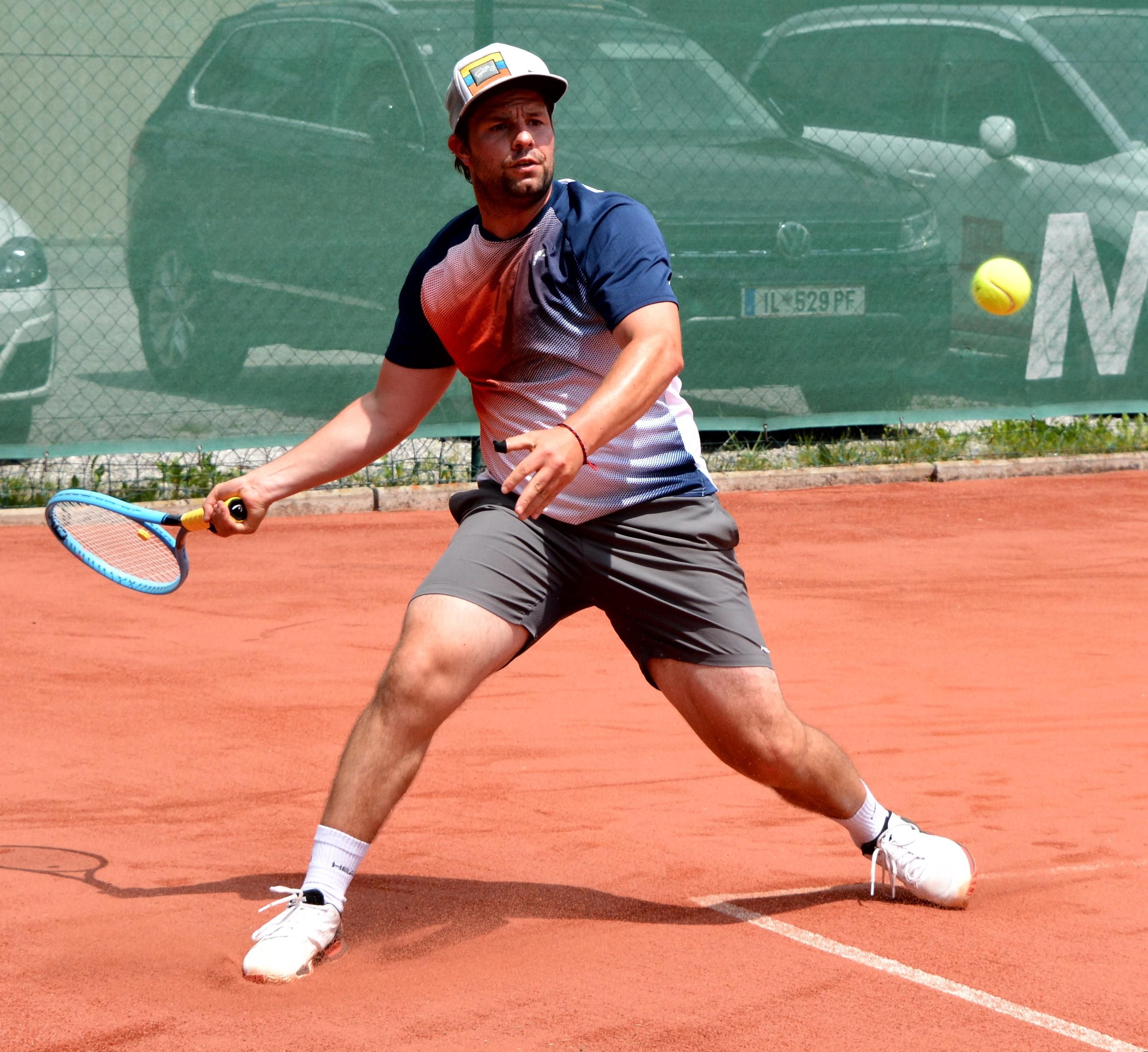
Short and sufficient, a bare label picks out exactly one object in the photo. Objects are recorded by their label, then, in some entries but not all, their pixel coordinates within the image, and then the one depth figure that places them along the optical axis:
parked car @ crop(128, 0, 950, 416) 16.61
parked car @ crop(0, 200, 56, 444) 15.83
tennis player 6.46
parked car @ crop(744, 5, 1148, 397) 18.58
